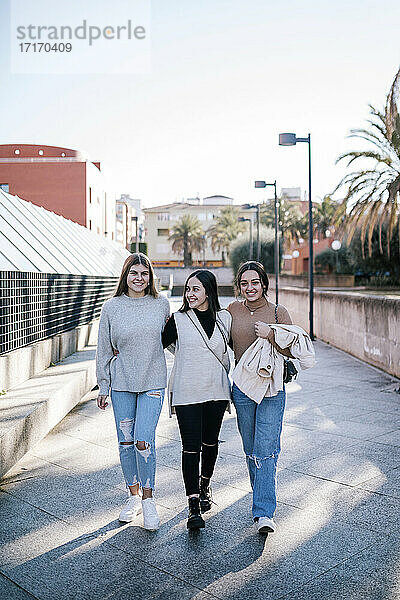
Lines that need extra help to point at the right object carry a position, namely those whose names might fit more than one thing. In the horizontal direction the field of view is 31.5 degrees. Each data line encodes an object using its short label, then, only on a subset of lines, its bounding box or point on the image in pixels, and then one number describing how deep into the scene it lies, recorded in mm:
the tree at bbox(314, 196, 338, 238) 67688
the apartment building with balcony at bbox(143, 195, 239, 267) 109438
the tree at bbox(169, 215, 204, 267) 86500
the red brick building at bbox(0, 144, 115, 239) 47531
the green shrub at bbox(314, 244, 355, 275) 52253
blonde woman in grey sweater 4719
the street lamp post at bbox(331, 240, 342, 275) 39972
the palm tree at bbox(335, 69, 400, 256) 22906
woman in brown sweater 4609
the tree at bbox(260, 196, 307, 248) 71562
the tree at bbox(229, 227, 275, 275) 60312
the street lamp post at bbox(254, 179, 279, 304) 32219
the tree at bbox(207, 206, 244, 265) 86812
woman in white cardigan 4621
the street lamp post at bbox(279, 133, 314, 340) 20750
